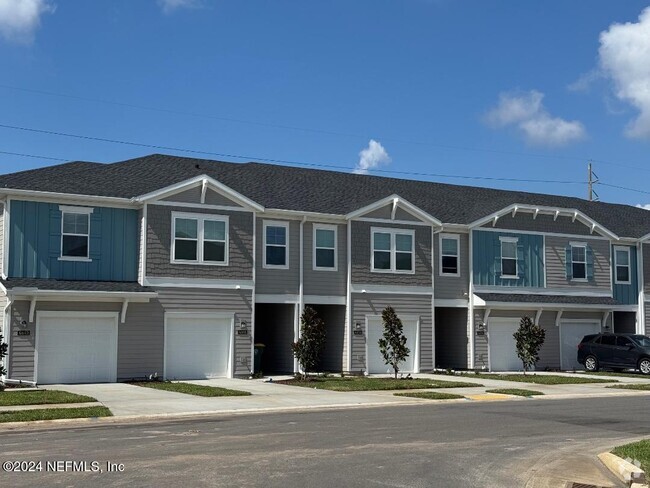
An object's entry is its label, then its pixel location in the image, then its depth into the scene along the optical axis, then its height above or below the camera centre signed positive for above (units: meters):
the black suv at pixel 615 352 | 34.38 -1.29
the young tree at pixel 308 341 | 27.84 -0.75
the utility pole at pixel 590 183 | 62.84 +10.30
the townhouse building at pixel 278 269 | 26.30 +1.83
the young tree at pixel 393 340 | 28.72 -0.72
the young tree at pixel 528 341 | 32.00 -0.80
